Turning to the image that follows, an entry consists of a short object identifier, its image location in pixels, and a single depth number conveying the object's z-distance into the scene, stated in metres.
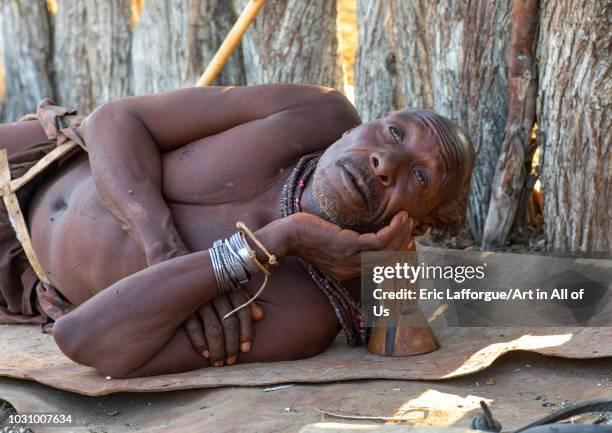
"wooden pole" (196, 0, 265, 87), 5.22
